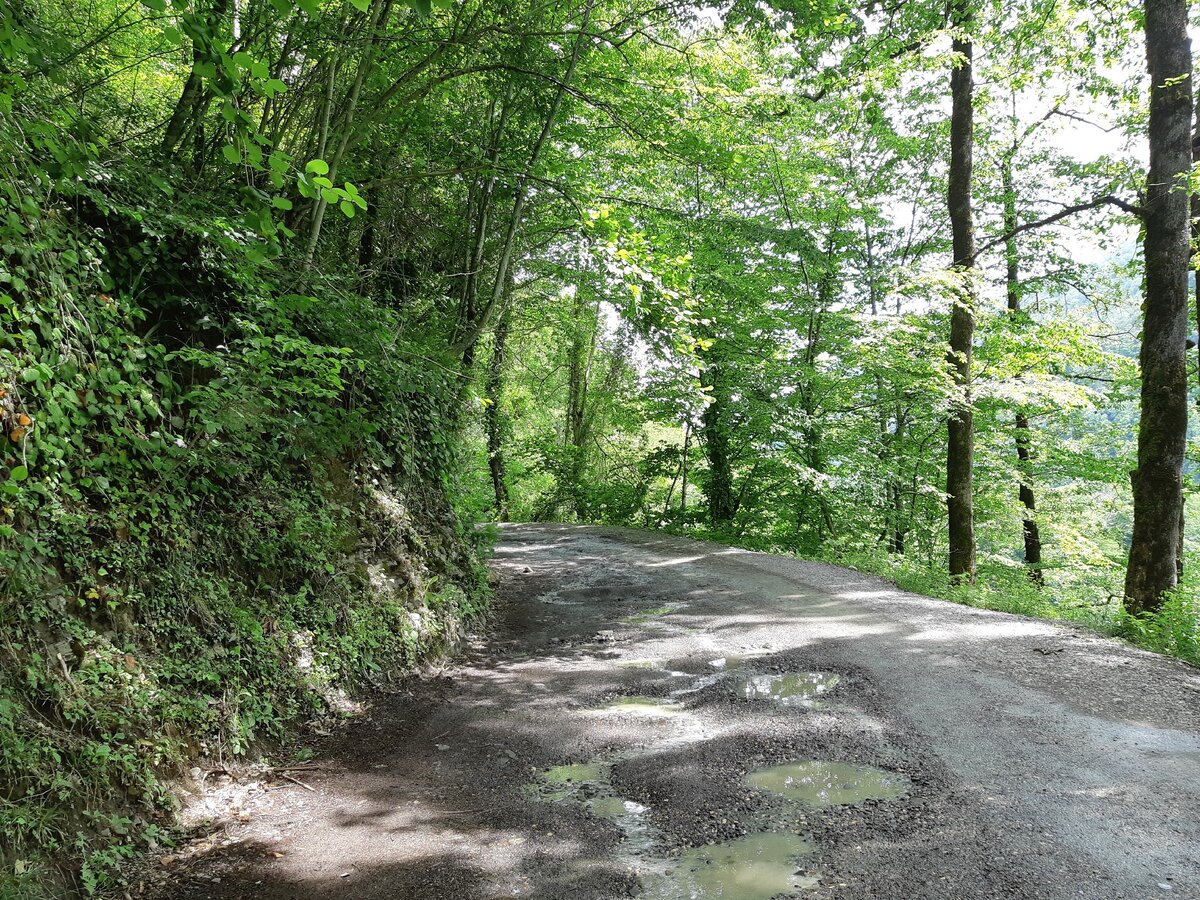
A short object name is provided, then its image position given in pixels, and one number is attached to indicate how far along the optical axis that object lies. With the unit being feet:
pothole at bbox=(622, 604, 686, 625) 27.07
